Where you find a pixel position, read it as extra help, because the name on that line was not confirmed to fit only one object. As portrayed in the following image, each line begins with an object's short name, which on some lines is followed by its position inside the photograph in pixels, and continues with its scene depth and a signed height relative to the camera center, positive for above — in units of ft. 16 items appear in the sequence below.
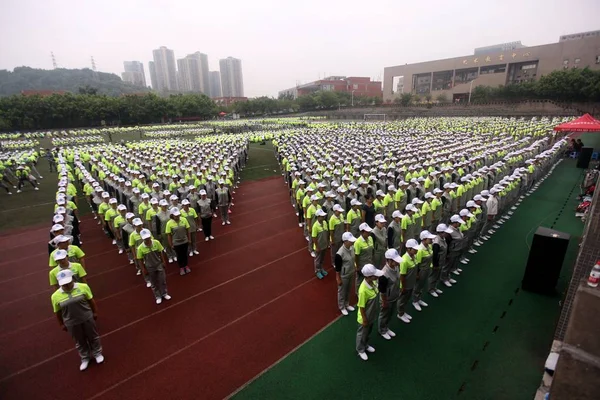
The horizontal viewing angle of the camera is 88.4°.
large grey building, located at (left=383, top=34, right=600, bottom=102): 180.04 +25.80
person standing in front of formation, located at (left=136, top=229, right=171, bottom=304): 19.98 -9.71
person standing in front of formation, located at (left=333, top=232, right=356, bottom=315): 17.93 -9.41
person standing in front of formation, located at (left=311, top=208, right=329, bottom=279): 22.18 -9.32
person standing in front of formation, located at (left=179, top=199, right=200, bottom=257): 25.62 -9.26
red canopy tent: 58.48 -3.88
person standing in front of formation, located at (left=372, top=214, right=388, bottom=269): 20.77 -8.98
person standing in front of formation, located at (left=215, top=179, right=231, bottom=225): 34.60 -10.05
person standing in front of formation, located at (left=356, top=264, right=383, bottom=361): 14.71 -9.02
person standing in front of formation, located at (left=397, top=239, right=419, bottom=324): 17.15 -8.81
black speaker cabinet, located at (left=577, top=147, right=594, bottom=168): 55.06 -9.05
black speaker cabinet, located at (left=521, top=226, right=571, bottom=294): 19.57 -9.87
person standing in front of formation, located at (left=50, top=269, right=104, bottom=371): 15.10 -9.84
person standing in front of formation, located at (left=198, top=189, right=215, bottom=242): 29.84 -9.70
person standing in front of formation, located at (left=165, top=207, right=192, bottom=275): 23.39 -9.08
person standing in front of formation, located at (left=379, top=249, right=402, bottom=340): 15.65 -8.92
